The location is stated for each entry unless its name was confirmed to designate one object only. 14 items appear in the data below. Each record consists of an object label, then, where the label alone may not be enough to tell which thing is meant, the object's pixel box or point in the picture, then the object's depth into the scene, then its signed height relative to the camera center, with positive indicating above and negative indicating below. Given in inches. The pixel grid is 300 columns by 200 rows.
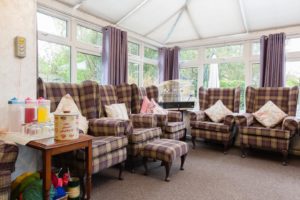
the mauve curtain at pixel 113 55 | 148.3 +26.0
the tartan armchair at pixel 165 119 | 135.6 -16.1
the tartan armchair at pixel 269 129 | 122.7 -16.7
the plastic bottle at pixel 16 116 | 69.3 -7.6
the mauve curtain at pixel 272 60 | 154.5 +25.6
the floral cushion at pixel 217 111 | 156.3 -11.8
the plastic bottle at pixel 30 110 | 70.6 -5.8
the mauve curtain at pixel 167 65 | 206.5 +27.7
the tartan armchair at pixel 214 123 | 141.9 -16.9
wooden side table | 57.1 -15.1
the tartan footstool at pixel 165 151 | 96.9 -25.8
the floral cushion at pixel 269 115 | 135.9 -11.8
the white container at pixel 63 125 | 62.2 -9.2
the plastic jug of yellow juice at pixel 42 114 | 71.9 -7.1
